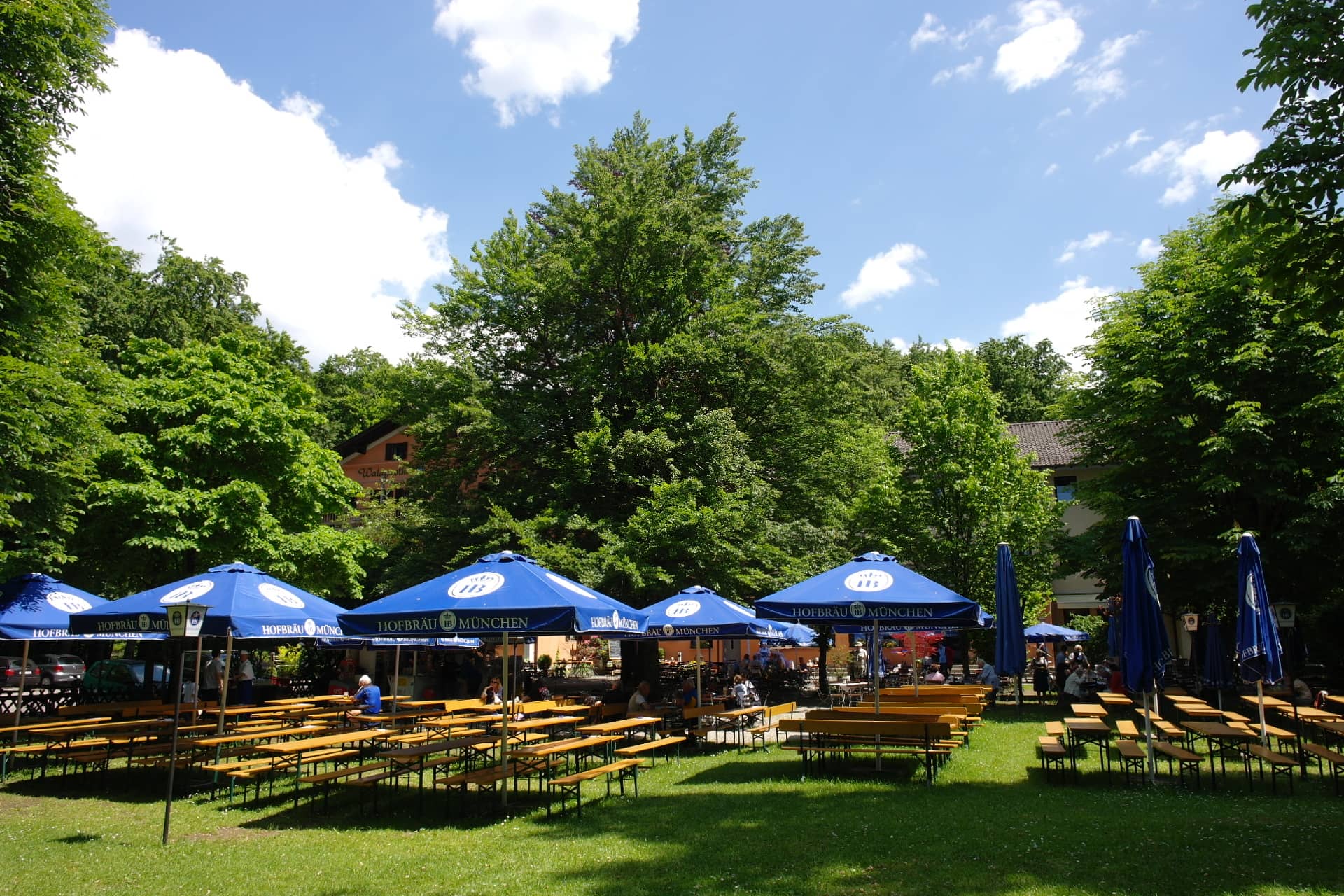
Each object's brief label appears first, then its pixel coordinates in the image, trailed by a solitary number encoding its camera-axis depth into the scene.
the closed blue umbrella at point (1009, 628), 15.27
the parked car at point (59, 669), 28.59
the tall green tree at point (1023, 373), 55.00
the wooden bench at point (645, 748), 11.20
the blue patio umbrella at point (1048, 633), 25.11
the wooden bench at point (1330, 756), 9.21
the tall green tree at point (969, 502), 23.75
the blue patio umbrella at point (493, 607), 8.89
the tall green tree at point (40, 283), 13.48
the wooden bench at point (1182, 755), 9.66
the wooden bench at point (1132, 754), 9.95
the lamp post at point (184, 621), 8.32
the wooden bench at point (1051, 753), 10.34
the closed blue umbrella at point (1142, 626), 9.89
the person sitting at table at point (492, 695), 17.23
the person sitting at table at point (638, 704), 15.23
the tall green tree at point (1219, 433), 18.48
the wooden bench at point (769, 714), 14.91
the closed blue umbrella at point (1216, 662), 17.02
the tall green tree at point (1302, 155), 7.92
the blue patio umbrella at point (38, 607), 12.26
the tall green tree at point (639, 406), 20.80
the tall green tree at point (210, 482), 19.61
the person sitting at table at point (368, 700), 15.24
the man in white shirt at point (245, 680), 17.97
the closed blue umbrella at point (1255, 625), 10.73
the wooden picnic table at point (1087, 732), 10.45
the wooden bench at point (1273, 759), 9.15
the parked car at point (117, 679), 22.48
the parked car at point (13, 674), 25.97
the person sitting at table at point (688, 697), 16.34
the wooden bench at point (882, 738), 10.52
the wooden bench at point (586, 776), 9.00
